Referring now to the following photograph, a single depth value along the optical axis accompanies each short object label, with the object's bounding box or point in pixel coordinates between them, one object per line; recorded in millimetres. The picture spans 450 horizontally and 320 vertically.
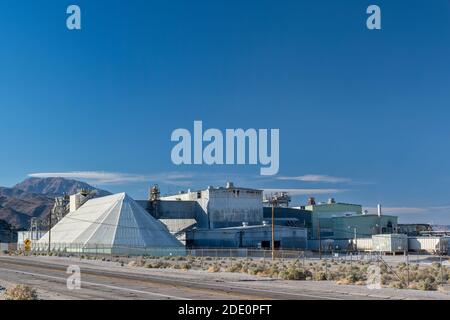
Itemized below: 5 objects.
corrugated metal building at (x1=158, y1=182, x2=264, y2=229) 105062
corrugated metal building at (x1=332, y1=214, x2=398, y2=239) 107438
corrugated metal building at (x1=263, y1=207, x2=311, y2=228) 118256
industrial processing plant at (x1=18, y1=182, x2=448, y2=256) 82062
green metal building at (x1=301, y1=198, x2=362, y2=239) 111350
